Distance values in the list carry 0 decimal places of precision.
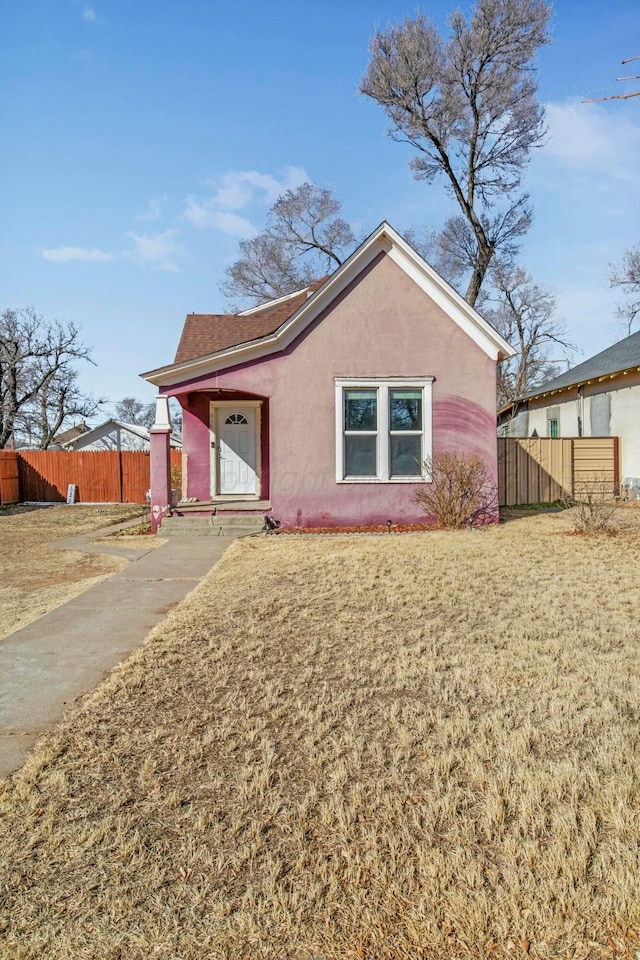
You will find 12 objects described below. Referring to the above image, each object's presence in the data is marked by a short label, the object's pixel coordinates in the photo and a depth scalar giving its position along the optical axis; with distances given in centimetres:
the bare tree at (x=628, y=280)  3180
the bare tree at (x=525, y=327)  3669
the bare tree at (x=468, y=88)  2081
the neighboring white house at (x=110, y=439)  4069
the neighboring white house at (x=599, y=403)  1603
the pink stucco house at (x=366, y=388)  1112
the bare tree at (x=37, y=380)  3291
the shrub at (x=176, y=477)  1749
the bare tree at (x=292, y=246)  2814
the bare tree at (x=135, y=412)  6297
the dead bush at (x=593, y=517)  988
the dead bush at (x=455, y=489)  1110
